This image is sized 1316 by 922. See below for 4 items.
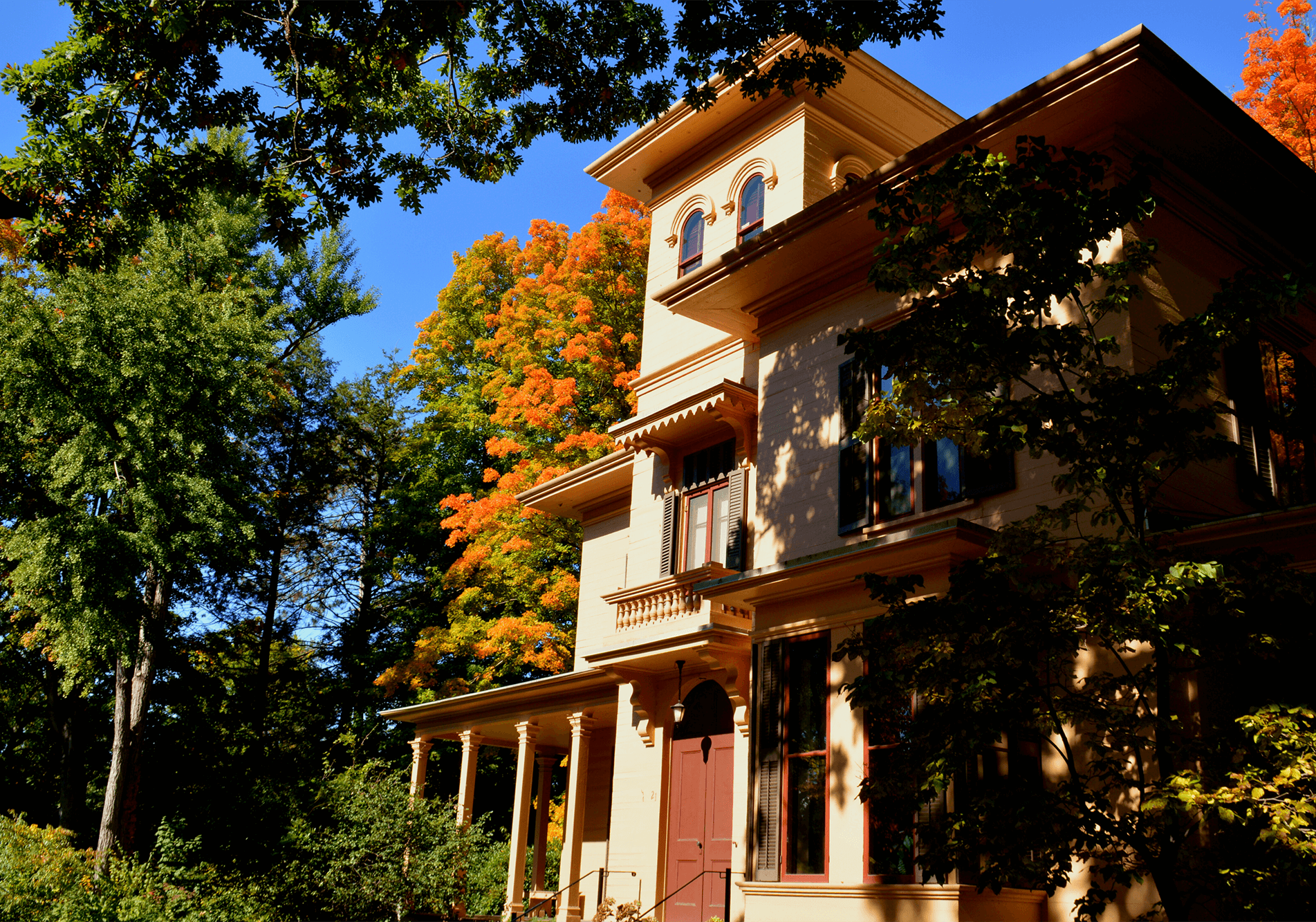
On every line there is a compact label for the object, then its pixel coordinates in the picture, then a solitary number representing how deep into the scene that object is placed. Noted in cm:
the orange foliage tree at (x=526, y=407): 2464
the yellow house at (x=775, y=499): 1000
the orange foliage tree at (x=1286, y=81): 2044
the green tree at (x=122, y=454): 2148
